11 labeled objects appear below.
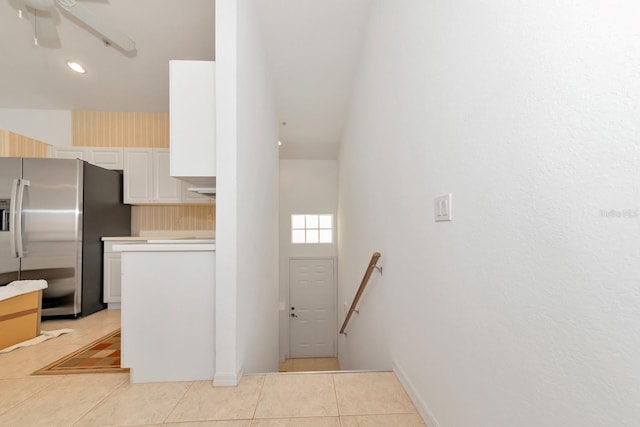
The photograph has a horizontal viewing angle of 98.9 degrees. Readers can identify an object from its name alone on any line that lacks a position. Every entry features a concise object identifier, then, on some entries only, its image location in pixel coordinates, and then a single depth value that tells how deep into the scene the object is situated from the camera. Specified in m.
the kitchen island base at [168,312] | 1.68
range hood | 2.21
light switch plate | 1.18
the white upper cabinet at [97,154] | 3.97
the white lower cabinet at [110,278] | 3.51
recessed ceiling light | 3.34
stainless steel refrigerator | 2.92
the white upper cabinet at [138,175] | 3.98
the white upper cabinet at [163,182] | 4.05
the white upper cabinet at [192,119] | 1.85
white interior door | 5.30
